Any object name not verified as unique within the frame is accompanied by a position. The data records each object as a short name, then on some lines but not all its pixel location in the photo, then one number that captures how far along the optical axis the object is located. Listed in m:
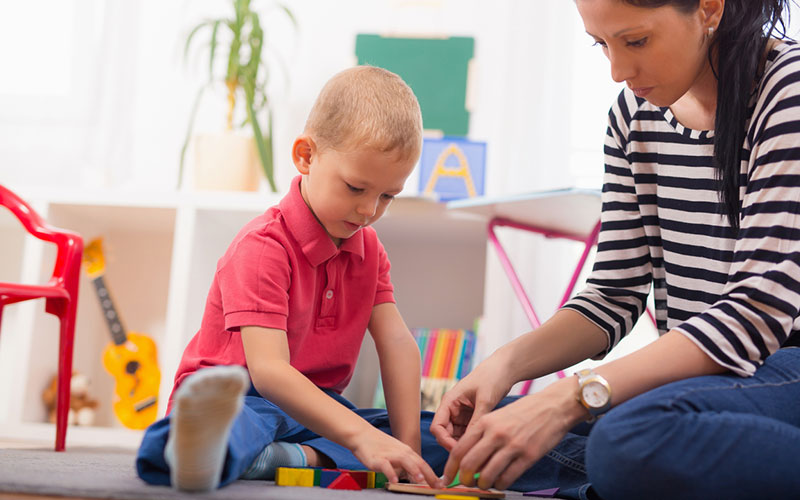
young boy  0.99
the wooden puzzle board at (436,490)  0.88
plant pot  2.13
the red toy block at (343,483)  0.92
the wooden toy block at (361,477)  0.97
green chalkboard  2.31
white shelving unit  1.92
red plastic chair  1.55
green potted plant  2.14
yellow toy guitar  2.15
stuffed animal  2.23
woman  0.80
